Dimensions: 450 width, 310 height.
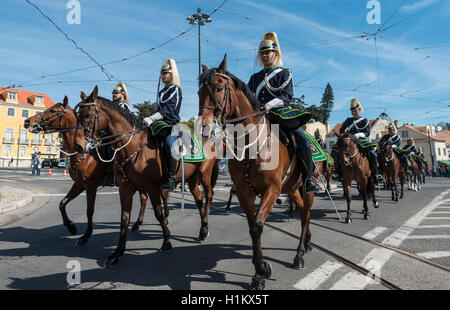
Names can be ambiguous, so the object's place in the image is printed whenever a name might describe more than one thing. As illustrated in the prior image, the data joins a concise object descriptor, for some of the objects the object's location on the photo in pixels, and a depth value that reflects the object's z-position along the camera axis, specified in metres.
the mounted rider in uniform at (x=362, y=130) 9.50
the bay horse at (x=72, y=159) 5.35
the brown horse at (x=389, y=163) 12.16
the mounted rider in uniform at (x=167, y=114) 5.20
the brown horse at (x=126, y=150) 4.55
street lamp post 16.45
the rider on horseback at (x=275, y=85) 4.14
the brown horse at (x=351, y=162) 8.40
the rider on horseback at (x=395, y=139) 14.46
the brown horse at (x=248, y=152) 3.29
